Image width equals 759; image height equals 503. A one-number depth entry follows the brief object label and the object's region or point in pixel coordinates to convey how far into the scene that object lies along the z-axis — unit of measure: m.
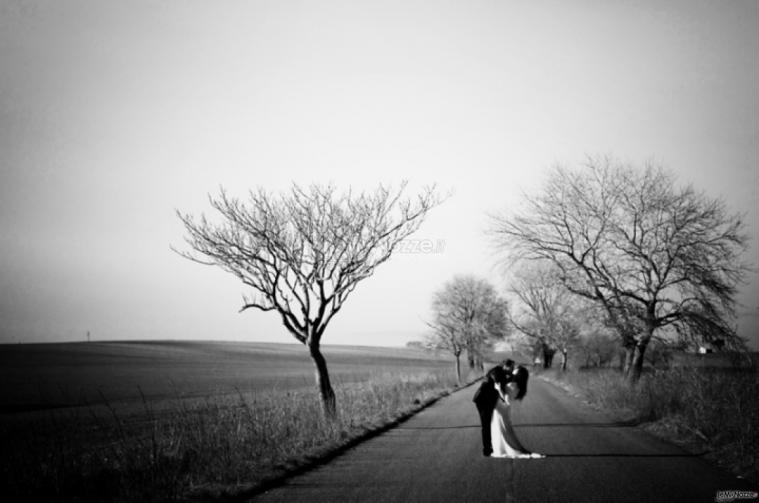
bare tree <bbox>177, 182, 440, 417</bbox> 13.25
